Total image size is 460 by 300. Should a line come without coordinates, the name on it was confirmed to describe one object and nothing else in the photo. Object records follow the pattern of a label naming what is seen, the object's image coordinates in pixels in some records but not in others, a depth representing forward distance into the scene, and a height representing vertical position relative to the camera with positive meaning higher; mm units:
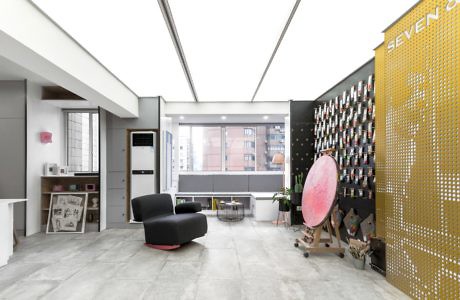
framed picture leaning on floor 4891 -1180
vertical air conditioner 5297 -265
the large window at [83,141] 5867 +239
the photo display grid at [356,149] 3344 +25
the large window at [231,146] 7633 +147
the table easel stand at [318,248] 3477 -1323
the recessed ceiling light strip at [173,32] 2331 +1281
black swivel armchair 3809 -1084
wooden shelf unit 5008 -742
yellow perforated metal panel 1924 -4
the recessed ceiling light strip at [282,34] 2348 +1281
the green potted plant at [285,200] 5238 -1002
